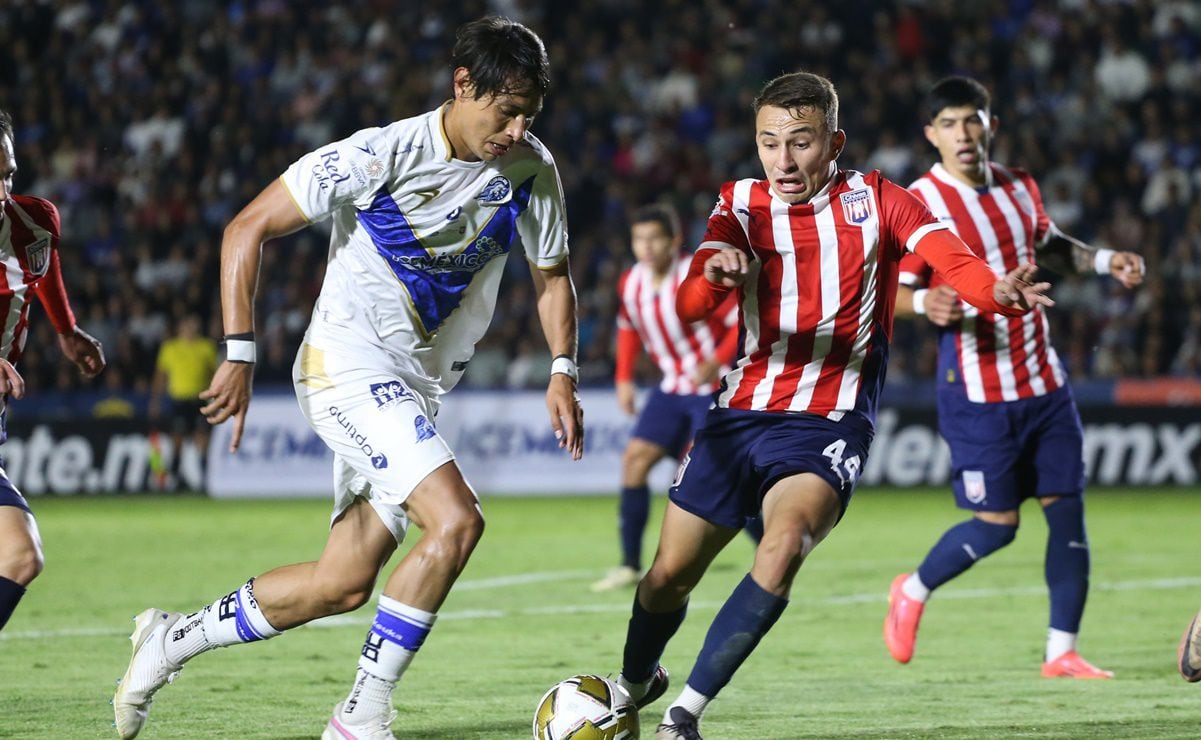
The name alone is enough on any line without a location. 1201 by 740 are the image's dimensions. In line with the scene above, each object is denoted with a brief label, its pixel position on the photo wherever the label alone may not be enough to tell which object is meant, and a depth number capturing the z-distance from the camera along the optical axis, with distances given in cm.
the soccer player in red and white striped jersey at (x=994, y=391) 1359
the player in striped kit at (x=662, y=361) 1945
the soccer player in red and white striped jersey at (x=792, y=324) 1008
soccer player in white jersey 944
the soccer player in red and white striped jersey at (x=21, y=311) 1033
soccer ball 959
